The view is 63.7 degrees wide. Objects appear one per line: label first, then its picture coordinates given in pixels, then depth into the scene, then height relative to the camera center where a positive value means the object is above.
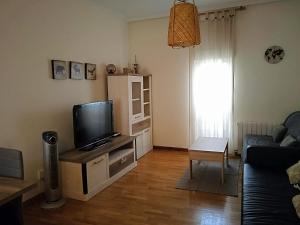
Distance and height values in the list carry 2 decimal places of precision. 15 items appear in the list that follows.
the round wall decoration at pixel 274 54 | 4.08 +0.57
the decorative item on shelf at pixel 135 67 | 4.94 +0.47
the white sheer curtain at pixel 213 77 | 4.31 +0.21
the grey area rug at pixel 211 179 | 3.17 -1.29
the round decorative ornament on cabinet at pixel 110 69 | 4.29 +0.39
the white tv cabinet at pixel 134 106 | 4.18 -0.28
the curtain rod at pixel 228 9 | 4.18 +1.39
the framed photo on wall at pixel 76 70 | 3.50 +0.31
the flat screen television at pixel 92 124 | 3.18 -0.46
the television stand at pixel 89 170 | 2.94 -1.02
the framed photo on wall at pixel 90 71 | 3.82 +0.32
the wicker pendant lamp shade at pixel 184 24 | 2.21 +0.60
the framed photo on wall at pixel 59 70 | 3.17 +0.30
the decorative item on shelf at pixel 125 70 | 4.52 +0.38
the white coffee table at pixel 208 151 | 3.26 -0.85
